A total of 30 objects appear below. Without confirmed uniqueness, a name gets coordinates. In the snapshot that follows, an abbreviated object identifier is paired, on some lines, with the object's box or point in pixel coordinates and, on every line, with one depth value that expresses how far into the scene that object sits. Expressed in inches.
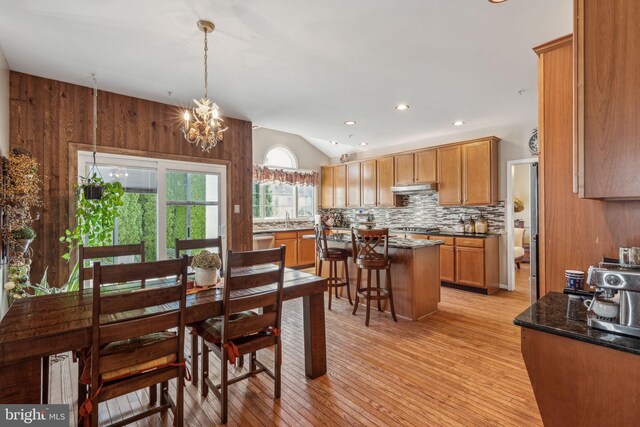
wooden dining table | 54.6
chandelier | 98.9
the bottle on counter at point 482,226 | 201.2
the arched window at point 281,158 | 268.4
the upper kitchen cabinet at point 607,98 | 48.9
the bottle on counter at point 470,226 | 205.2
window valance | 255.9
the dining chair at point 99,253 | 84.5
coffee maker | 43.1
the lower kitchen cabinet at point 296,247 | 248.8
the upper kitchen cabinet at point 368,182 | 255.6
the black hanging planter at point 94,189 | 123.0
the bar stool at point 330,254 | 159.6
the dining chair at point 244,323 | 75.1
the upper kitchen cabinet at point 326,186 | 291.6
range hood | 218.4
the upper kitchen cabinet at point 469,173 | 191.5
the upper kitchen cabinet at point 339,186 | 280.3
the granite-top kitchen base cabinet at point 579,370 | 42.1
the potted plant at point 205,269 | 86.8
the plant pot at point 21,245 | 103.4
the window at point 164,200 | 145.2
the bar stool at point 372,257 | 137.9
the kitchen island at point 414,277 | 142.3
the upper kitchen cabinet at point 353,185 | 269.0
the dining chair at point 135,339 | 59.4
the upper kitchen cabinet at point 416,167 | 219.5
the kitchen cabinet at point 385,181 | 243.9
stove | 220.2
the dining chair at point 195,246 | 92.4
